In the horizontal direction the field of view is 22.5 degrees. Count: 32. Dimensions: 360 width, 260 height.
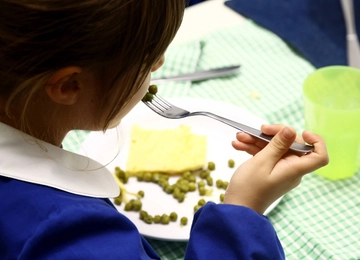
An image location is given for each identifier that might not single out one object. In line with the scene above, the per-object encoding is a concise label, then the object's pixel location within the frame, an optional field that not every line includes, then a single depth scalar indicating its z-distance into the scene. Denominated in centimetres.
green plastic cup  99
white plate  98
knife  118
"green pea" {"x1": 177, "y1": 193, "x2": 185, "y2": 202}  100
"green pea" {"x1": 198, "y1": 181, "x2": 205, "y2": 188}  102
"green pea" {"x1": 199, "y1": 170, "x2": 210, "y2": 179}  103
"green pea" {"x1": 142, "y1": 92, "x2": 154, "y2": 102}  96
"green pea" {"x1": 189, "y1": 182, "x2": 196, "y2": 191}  102
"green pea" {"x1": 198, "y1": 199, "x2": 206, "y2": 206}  99
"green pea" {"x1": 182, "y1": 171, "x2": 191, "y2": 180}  103
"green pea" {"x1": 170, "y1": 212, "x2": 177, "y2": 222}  98
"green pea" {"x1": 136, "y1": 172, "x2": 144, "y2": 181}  104
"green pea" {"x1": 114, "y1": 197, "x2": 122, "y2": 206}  100
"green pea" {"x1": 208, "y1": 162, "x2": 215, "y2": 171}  104
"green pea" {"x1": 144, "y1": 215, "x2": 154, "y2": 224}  97
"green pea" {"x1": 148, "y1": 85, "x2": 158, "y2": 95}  96
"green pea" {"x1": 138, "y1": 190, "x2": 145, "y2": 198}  101
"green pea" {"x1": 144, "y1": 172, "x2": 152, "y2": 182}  103
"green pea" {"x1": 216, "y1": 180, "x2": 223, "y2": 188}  102
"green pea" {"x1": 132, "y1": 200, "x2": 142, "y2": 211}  99
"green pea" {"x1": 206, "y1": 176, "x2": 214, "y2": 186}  102
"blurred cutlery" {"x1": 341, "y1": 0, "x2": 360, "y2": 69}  119
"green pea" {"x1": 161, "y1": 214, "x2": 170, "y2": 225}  97
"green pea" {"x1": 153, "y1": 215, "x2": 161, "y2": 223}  98
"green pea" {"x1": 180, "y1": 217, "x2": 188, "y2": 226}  97
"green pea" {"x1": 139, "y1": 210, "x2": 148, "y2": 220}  98
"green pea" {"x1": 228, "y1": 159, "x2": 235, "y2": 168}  105
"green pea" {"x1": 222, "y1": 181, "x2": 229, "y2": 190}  102
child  77
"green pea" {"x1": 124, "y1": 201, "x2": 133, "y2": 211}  99
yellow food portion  104
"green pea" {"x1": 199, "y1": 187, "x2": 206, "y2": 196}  101
